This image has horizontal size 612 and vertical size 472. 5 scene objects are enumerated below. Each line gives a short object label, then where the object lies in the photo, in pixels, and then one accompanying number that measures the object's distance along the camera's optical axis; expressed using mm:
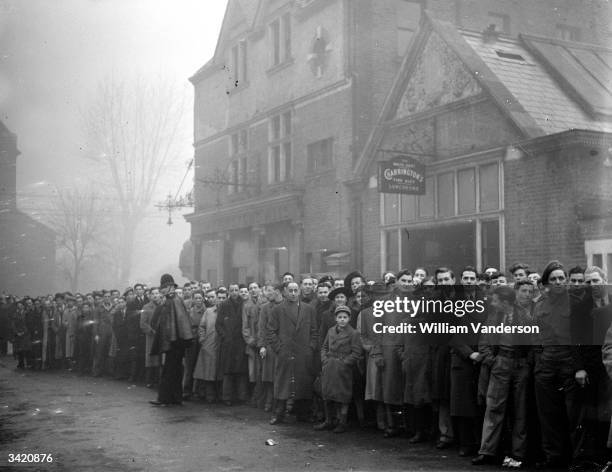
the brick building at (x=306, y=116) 19609
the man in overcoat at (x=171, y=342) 12469
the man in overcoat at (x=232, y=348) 12672
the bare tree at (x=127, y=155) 40219
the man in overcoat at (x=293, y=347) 10516
